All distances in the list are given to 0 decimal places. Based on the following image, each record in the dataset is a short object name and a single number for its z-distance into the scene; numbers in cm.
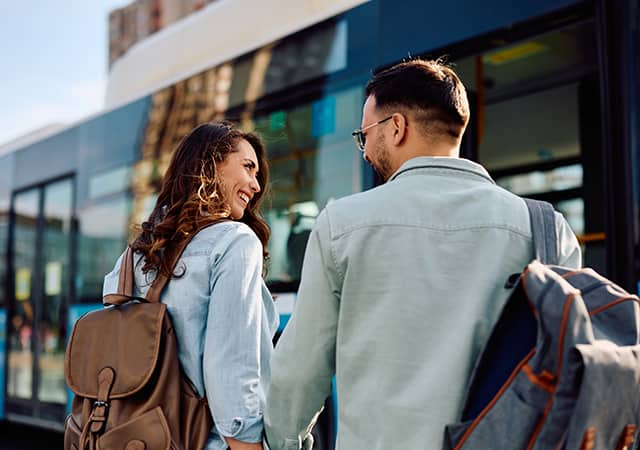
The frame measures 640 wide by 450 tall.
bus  330
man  141
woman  181
